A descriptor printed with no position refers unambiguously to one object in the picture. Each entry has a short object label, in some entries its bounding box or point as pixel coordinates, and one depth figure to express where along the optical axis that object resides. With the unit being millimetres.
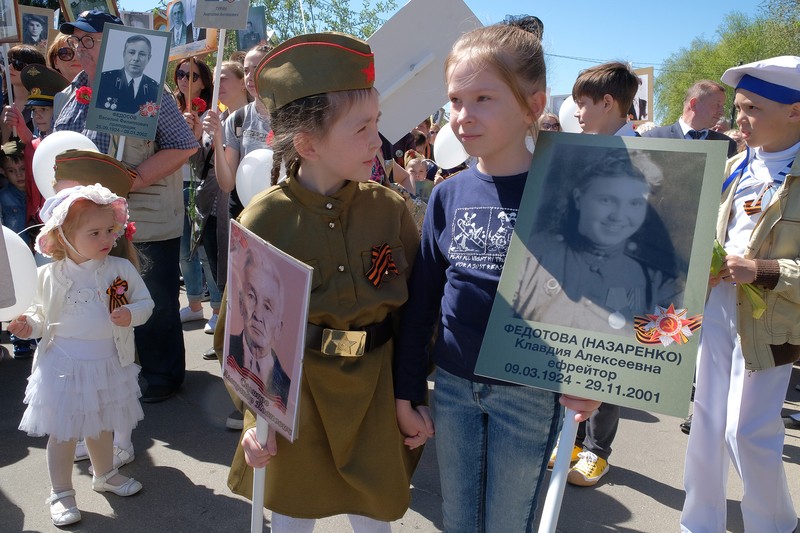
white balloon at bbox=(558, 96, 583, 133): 5512
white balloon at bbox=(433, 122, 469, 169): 5273
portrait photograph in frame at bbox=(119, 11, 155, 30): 7293
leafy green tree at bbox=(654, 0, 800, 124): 27453
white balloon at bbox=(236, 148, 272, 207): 3365
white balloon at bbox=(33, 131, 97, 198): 3283
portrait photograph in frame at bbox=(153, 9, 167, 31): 8445
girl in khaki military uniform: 1706
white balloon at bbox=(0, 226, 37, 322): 2709
